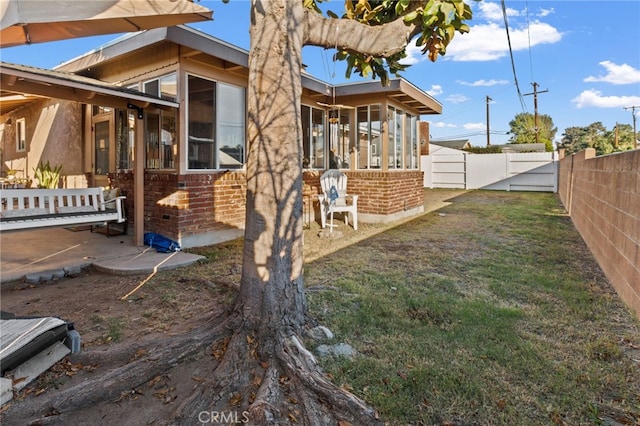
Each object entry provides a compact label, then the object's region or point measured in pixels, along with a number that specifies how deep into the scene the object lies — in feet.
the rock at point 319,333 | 9.41
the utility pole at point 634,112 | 126.72
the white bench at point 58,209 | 15.72
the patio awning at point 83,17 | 9.41
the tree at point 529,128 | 124.77
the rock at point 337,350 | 8.81
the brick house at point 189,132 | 19.16
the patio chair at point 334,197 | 26.07
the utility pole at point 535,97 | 100.07
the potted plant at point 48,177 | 25.08
